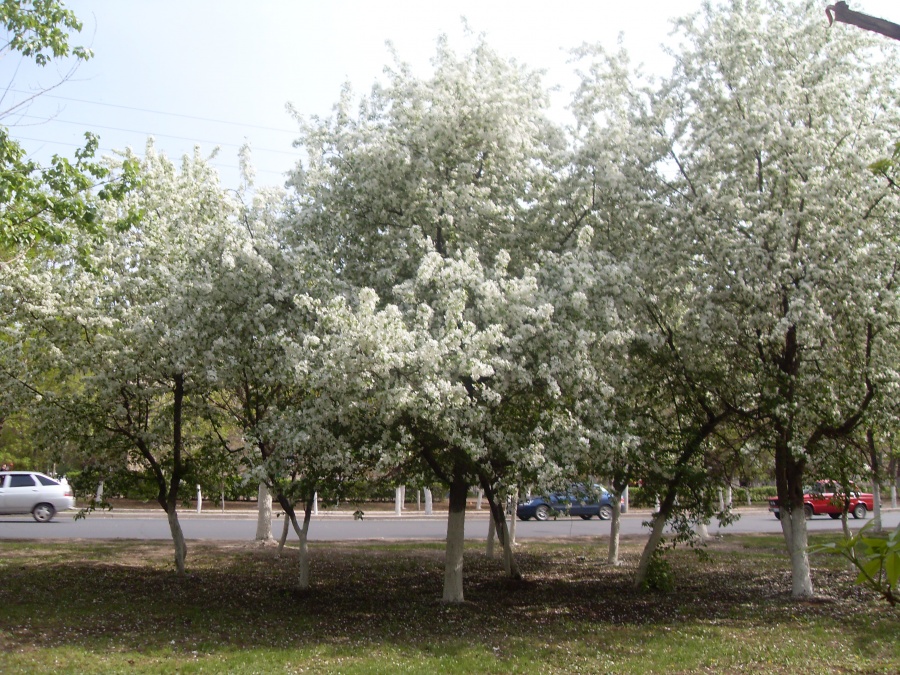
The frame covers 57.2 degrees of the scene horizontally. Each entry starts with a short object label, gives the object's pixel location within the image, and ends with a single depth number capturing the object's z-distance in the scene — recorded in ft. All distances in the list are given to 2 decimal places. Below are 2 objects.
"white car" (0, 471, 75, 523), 78.69
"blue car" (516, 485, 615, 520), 101.81
